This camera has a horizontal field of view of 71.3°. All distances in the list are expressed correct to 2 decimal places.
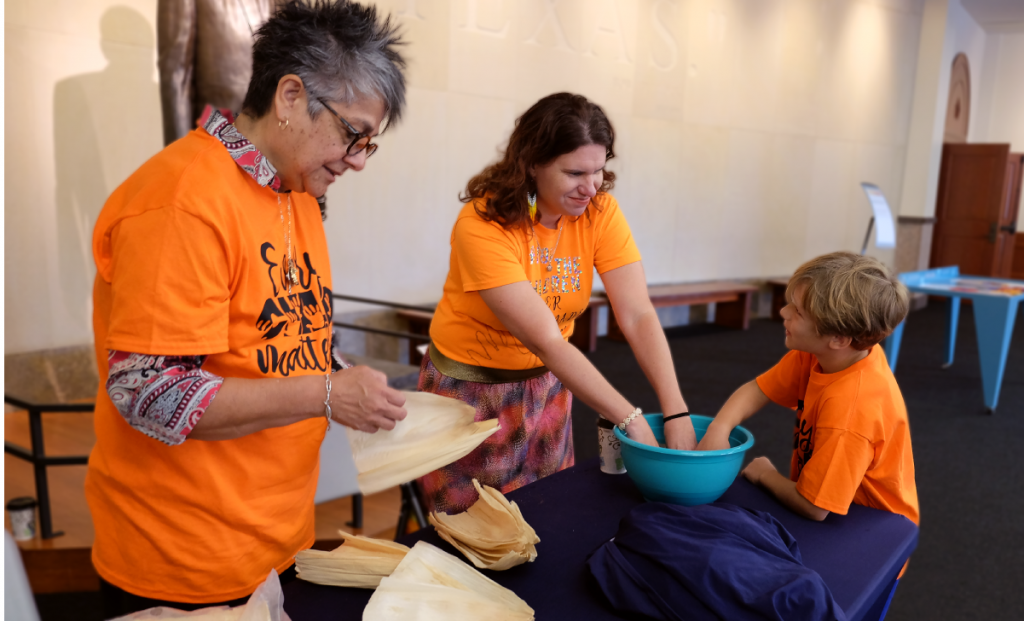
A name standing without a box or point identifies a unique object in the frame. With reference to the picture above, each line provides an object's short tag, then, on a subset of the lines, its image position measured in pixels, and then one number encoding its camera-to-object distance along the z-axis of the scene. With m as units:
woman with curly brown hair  1.50
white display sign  5.71
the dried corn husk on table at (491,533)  1.09
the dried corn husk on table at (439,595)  0.94
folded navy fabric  0.94
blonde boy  1.31
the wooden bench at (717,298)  6.59
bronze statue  3.05
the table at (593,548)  1.02
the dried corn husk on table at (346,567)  1.05
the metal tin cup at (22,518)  2.37
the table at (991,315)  4.55
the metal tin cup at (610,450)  1.47
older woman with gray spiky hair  0.94
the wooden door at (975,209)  9.55
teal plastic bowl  1.24
